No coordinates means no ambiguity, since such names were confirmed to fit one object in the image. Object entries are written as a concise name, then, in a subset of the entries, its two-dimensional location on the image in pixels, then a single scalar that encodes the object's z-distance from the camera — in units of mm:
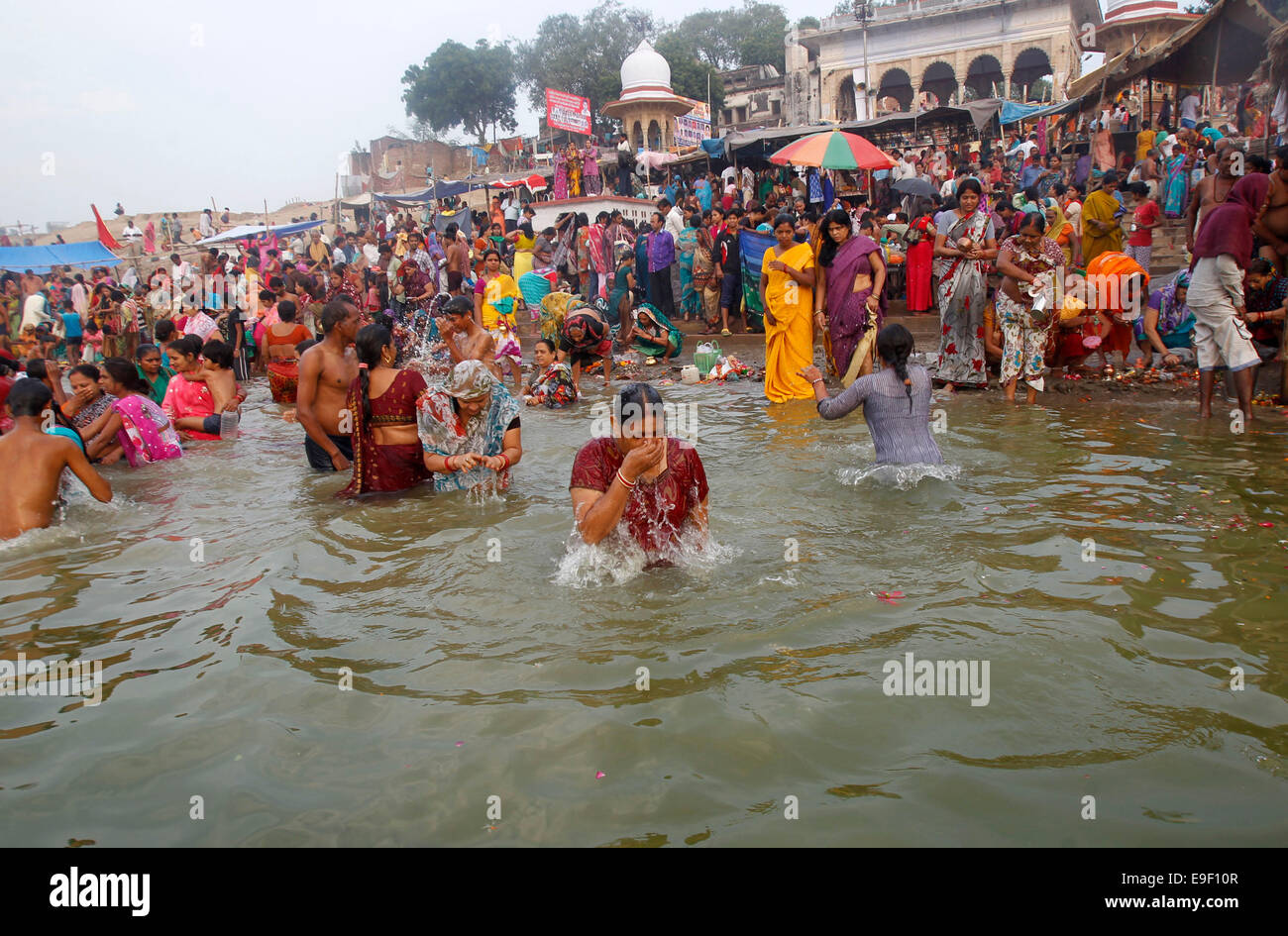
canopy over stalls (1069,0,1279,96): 15536
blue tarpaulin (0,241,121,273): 23062
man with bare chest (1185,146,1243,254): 7363
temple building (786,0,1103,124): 35844
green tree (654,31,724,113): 46656
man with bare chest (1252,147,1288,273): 6824
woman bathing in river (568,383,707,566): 3656
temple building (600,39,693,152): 35156
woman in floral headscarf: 5496
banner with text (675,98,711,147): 28125
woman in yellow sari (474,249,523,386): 11391
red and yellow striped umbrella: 12320
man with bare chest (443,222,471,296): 14758
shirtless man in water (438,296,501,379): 7430
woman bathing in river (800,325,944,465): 5234
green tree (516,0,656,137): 51312
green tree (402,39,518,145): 55031
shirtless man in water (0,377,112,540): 5176
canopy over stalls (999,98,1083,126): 19594
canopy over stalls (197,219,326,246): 28852
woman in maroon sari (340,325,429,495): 5621
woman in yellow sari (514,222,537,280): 15844
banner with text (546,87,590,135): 33594
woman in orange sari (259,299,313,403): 8359
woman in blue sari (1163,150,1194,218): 13117
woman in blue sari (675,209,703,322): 15273
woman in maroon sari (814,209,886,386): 8156
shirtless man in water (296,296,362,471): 6102
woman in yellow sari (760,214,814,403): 8523
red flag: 26966
